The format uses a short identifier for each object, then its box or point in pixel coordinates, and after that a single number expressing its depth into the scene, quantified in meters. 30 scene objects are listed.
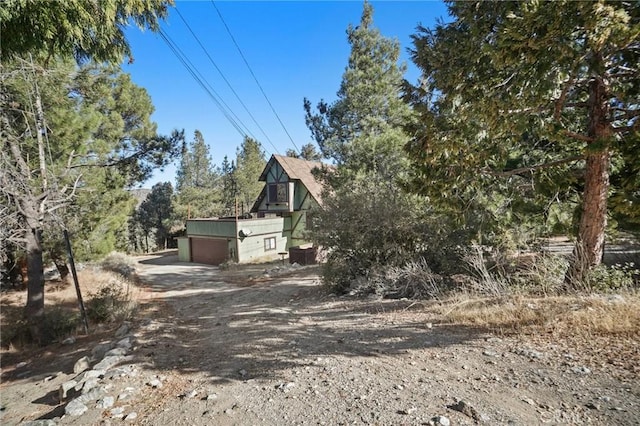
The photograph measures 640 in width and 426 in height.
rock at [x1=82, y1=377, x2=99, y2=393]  3.52
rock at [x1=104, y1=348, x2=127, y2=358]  4.74
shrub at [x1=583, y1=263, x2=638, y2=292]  4.79
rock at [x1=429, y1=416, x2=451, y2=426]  2.37
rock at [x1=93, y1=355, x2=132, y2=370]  4.26
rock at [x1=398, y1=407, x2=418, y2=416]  2.57
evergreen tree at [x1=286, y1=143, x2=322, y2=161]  38.06
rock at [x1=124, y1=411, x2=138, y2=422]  2.93
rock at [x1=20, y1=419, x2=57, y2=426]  2.87
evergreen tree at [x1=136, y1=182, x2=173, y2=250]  33.25
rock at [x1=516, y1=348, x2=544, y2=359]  3.39
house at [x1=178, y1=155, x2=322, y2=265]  21.11
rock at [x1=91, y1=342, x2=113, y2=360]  5.18
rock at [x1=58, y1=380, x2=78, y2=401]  3.75
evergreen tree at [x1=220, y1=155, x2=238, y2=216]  36.81
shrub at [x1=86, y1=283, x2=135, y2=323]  8.75
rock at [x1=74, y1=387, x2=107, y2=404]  3.28
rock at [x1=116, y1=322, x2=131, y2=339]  6.47
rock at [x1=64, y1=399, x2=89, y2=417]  3.06
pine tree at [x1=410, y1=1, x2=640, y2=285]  3.73
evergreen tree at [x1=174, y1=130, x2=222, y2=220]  41.37
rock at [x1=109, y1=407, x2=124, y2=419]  2.99
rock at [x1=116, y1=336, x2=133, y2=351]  5.11
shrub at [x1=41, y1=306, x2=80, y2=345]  7.64
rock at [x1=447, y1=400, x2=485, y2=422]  2.43
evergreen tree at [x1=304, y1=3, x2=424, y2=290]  8.29
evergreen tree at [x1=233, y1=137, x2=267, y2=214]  36.59
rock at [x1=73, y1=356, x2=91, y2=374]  4.74
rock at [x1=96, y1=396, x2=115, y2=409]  3.15
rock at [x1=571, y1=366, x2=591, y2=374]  2.98
